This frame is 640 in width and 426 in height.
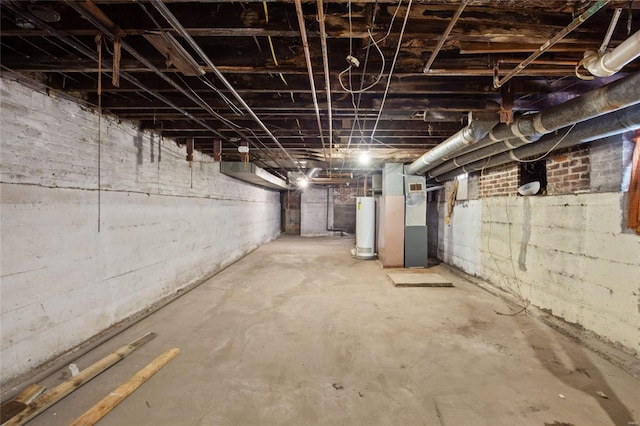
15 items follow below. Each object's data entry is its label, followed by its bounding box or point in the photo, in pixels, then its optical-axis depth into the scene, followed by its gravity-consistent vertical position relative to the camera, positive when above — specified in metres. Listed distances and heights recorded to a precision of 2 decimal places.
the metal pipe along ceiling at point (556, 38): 1.17 +0.87
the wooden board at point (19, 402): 1.59 -1.18
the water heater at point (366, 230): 6.41 -0.44
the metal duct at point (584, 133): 1.97 +0.67
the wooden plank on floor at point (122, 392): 1.57 -1.17
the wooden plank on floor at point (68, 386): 1.59 -1.17
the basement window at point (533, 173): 3.57 +0.52
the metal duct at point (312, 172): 6.55 +0.93
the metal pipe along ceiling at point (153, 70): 1.35 +0.92
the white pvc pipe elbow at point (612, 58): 1.30 +0.79
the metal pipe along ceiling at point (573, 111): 1.63 +0.73
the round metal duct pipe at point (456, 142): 2.54 +0.74
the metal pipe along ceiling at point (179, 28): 1.20 +0.87
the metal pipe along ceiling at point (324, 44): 1.27 +0.88
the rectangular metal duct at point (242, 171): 5.29 +0.75
